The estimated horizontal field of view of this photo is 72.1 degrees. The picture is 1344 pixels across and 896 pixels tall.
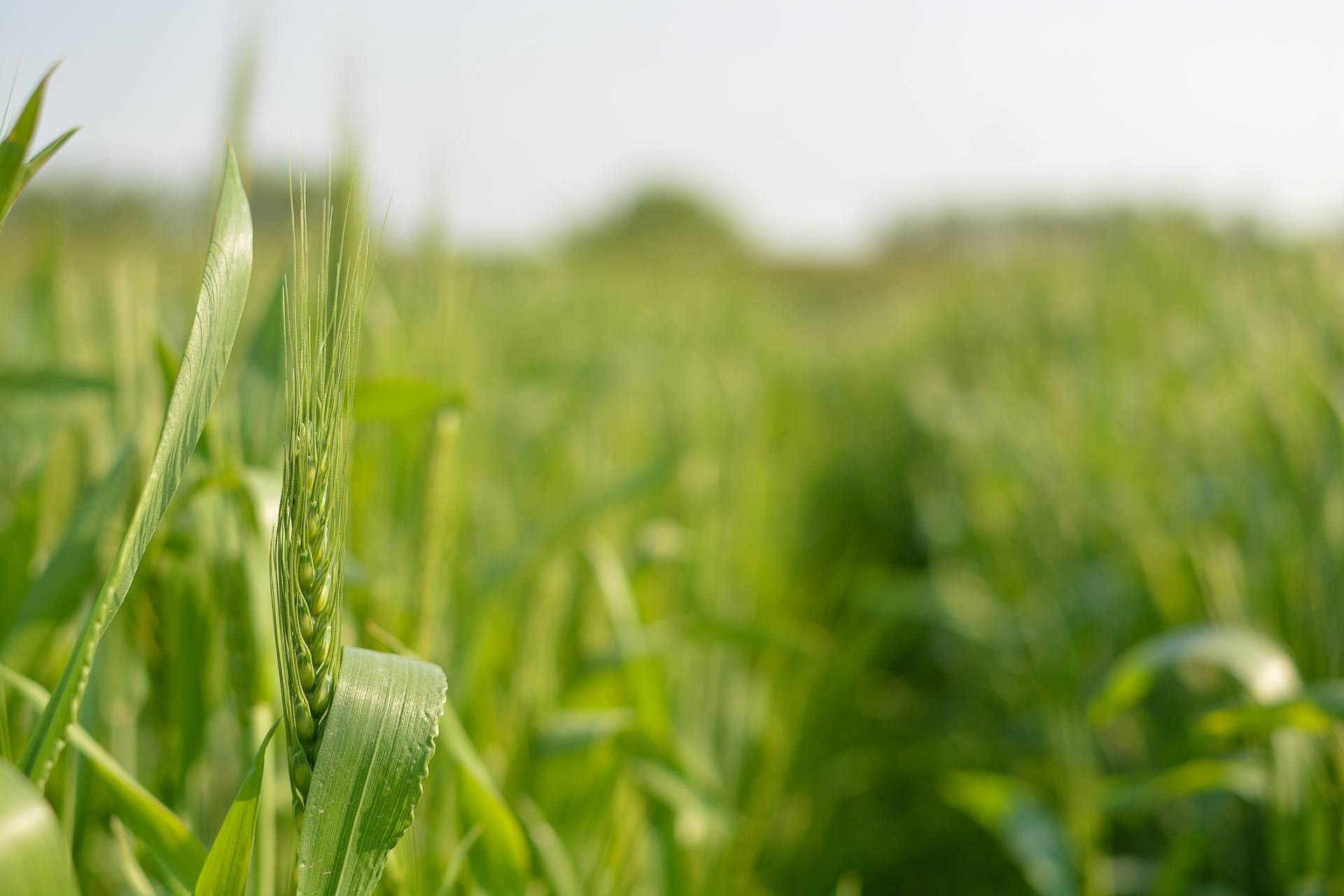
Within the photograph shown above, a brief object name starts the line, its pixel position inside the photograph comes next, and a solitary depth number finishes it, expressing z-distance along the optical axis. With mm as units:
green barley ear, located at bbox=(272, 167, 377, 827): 249
